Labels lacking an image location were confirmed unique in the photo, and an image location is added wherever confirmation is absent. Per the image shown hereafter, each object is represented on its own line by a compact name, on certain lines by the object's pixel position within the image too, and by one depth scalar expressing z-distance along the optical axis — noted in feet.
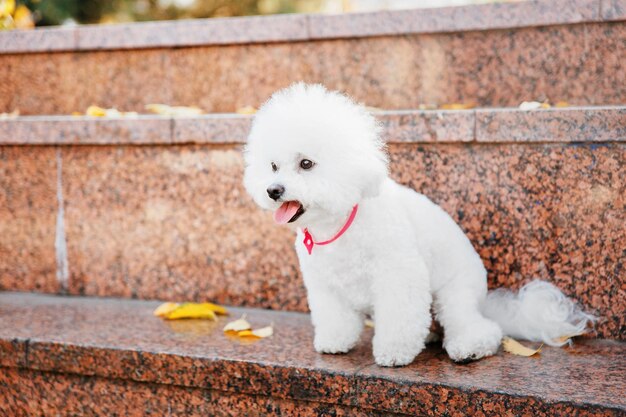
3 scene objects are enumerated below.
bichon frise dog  7.45
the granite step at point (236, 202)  9.18
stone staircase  8.22
